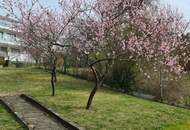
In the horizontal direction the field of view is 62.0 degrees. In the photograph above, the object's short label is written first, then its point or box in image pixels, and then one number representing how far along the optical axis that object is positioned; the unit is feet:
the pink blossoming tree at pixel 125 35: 17.71
